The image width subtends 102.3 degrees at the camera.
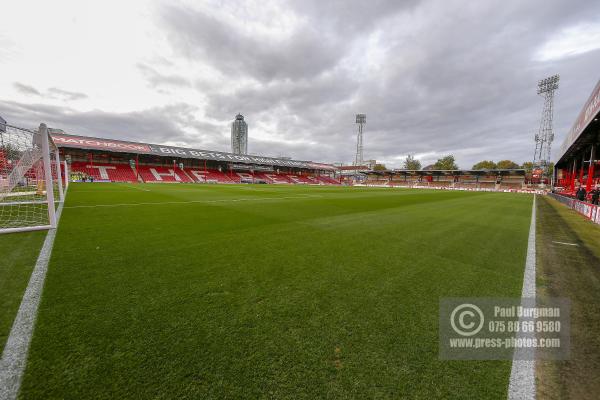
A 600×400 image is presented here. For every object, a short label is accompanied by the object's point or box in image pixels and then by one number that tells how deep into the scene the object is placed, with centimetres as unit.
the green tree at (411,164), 12006
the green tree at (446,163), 10606
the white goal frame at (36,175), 596
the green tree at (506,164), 9625
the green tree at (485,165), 10038
